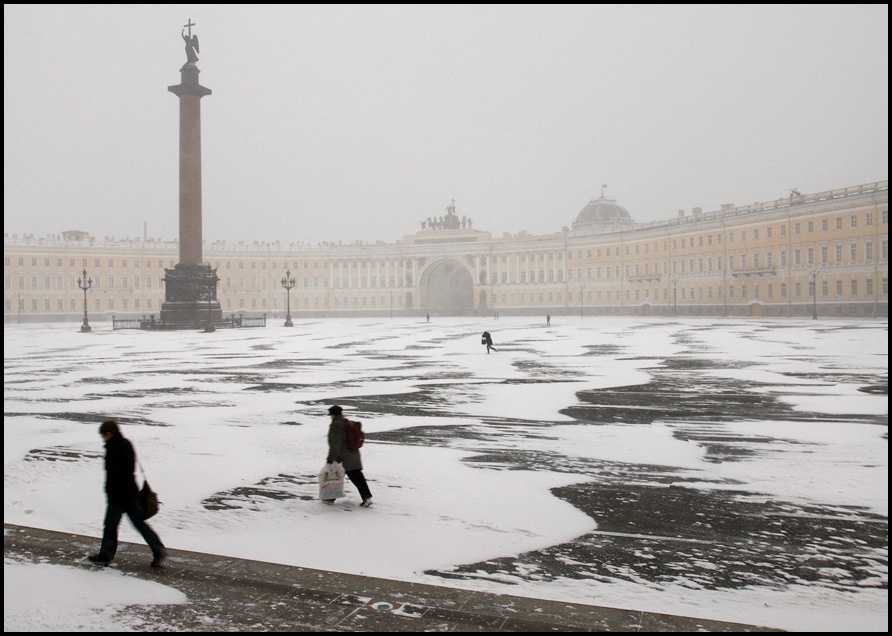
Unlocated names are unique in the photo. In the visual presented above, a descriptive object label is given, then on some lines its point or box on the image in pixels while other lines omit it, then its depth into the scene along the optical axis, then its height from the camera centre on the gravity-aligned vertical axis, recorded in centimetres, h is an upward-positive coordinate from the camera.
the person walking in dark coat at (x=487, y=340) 3234 -138
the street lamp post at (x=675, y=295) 9538 +134
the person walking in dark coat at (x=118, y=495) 693 -167
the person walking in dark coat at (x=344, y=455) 898 -167
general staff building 7725 +491
